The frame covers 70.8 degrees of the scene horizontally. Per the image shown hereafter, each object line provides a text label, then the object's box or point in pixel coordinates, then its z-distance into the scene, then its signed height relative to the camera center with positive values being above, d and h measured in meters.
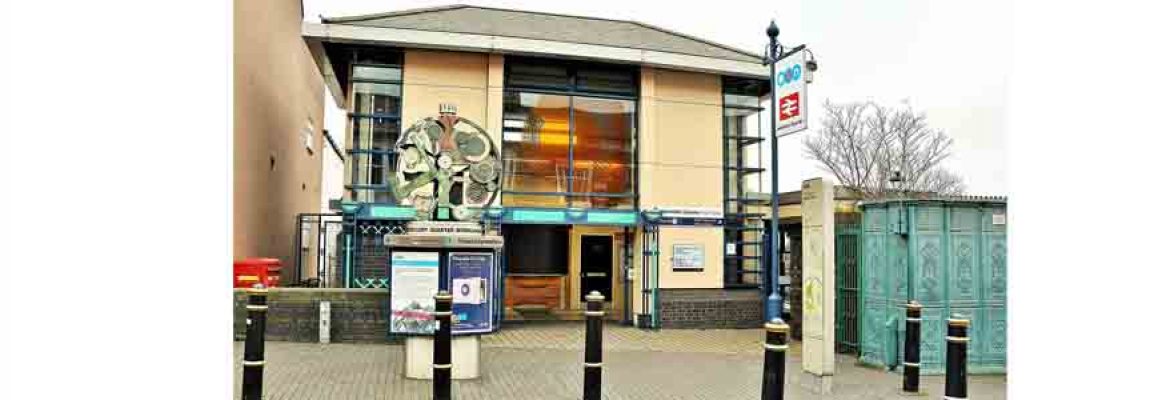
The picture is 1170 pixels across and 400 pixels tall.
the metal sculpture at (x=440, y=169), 10.12 +0.58
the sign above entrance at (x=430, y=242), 9.29 -0.30
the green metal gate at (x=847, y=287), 11.70 -0.98
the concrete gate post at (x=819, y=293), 8.76 -0.80
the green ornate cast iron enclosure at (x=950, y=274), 10.38 -0.68
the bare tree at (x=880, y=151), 37.22 +3.15
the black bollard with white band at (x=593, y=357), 7.34 -1.25
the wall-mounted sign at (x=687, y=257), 17.00 -0.82
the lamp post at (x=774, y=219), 13.17 -0.01
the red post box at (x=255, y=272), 14.32 -1.06
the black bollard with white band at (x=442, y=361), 7.45 -1.33
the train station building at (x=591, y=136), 16.23 +1.70
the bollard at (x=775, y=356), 6.12 -1.03
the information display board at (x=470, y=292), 9.39 -0.88
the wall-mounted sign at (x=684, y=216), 16.83 +0.03
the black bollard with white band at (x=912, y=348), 8.73 -1.37
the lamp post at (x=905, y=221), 10.41 -0.02
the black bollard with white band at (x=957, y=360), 6.27 -1.08
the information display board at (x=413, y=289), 9.35 -0.85
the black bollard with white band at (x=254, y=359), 6.96 -1.24
